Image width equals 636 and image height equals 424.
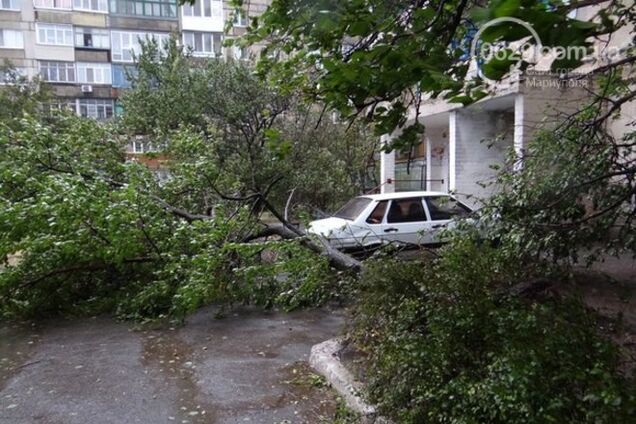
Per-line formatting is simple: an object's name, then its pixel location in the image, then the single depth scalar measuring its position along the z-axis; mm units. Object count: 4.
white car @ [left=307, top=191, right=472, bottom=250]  8703
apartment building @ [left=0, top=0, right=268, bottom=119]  26203
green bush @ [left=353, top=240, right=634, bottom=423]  2295
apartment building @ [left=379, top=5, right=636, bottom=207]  9008
